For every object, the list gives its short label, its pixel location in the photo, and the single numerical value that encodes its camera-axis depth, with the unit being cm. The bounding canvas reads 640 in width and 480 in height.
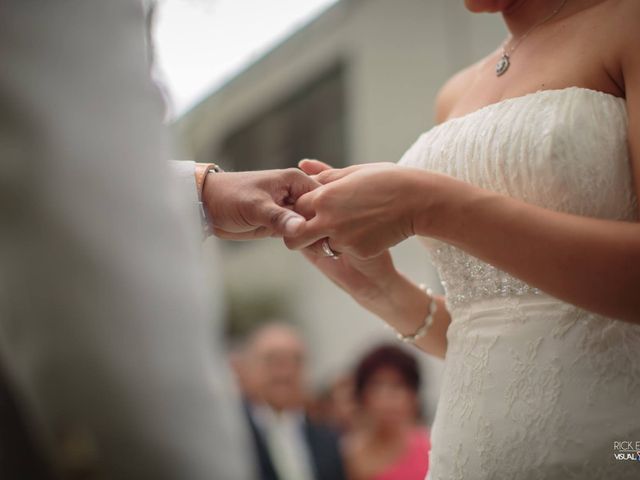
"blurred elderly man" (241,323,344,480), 344
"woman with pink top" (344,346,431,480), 379
